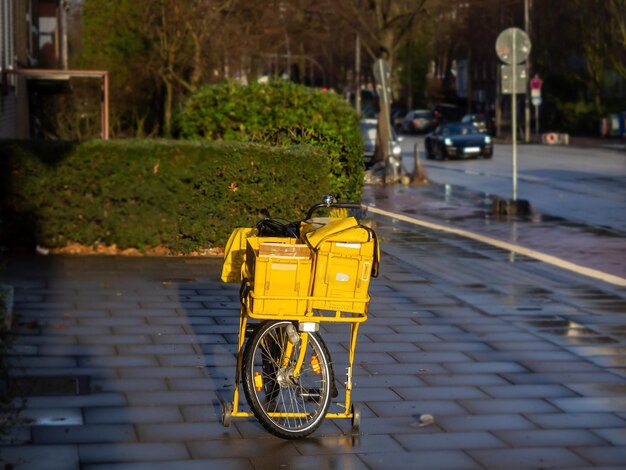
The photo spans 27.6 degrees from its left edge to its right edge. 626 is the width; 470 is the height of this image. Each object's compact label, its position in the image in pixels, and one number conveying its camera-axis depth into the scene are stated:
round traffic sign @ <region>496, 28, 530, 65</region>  22.38
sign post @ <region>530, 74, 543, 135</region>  58.78
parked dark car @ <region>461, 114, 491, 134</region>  67.75
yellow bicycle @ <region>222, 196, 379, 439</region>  6.56
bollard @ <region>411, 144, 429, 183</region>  31.25
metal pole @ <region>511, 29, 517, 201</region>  22.17
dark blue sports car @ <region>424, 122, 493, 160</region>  43.69
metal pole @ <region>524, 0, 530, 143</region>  58.94
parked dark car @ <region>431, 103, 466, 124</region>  80.06
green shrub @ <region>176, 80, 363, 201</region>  16.28
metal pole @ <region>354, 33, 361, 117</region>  69.19
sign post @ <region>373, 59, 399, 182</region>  31.64
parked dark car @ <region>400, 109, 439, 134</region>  76.62
